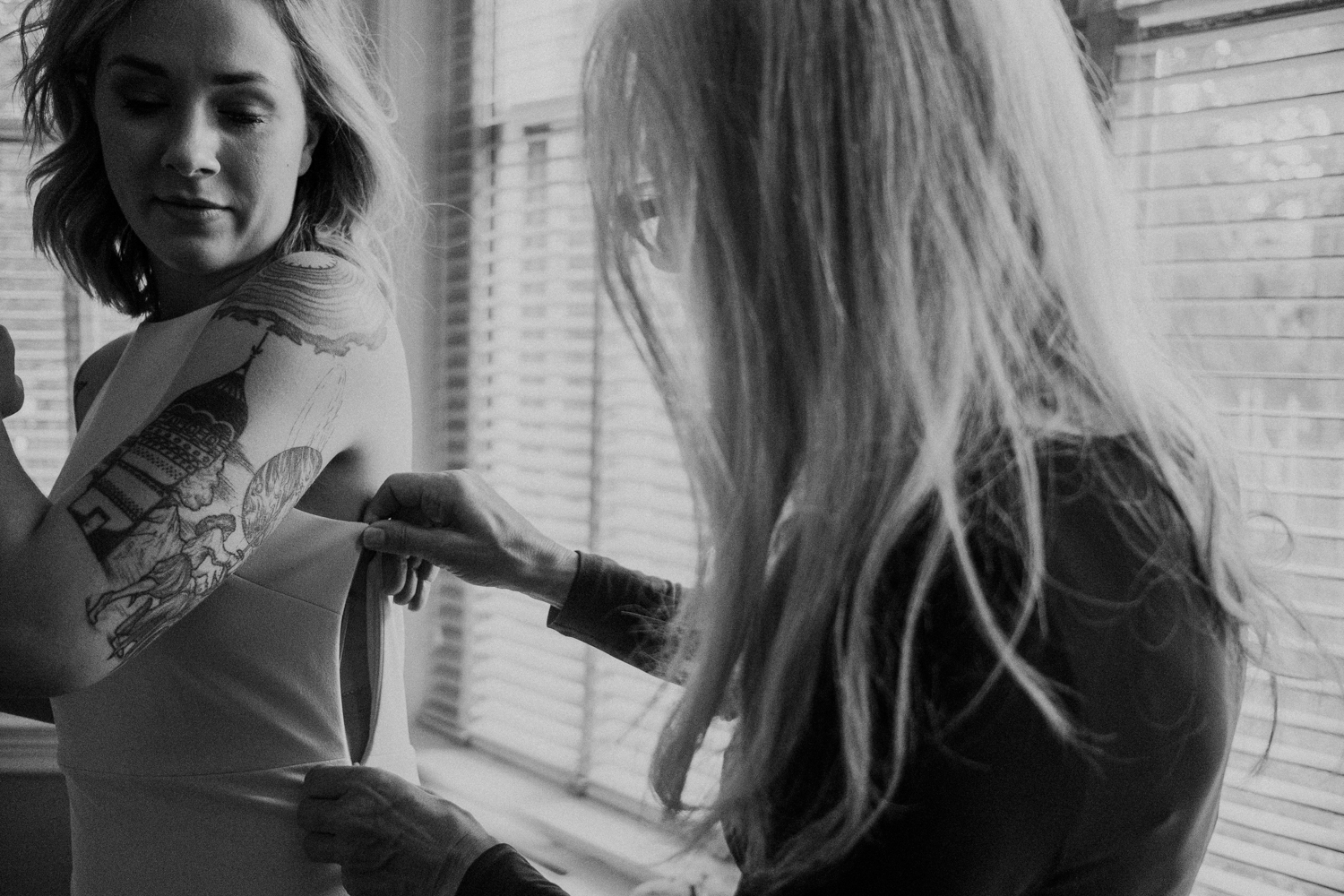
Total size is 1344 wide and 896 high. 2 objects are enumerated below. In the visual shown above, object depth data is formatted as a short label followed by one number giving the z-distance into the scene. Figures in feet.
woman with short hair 2.55
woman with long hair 1.82
